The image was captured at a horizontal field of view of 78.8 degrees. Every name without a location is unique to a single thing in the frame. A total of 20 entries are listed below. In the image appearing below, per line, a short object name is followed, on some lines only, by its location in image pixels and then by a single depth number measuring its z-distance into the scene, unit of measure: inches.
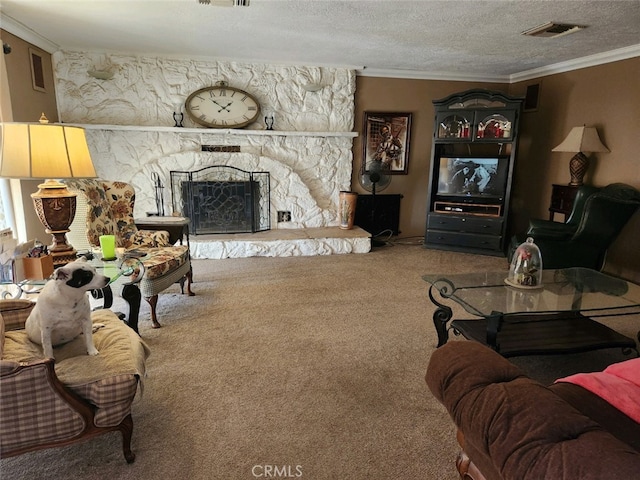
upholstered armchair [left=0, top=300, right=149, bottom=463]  50.4
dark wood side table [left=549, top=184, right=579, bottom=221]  164.7
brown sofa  28.4
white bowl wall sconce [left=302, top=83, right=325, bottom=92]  186.2
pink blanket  46.2
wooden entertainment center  179.6
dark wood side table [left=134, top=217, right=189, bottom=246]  135.3
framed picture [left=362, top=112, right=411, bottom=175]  203.9
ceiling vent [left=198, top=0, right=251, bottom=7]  106.8
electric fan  196.5
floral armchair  105.2
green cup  93.8
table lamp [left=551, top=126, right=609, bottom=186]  155.8
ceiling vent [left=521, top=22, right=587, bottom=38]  123.3
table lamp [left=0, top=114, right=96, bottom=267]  73.5
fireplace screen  183.2
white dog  59.9
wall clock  182.4
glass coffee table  80.6
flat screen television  184.5
